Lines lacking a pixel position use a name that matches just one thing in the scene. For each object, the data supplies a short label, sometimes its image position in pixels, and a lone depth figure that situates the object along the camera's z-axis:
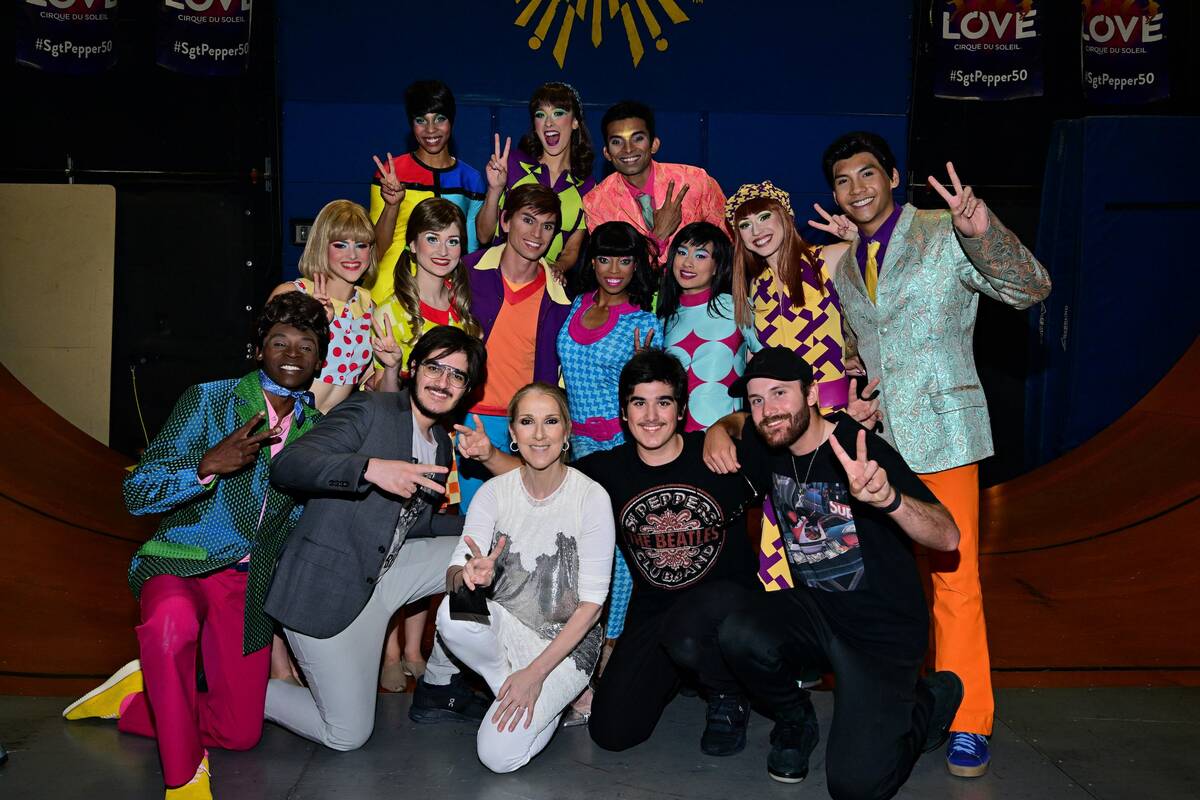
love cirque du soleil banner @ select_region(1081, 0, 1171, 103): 6.99
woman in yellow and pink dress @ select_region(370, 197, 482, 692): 3.73
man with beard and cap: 2.83
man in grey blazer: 2.93
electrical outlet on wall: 6.84
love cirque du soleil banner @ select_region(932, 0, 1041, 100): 6.96
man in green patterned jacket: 2.85
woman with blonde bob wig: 3.73
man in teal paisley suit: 3.03
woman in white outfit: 3.00
